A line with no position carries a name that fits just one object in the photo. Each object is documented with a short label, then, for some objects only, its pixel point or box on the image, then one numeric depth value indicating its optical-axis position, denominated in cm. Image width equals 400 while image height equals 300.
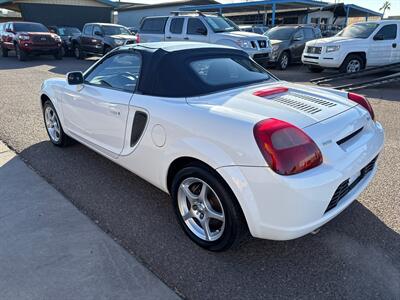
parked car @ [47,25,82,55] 2028
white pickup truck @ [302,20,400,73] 1137
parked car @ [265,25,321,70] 1409
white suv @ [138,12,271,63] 1209
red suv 1708
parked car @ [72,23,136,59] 1678
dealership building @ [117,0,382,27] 3031
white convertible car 229
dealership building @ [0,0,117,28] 3045
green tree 9488
